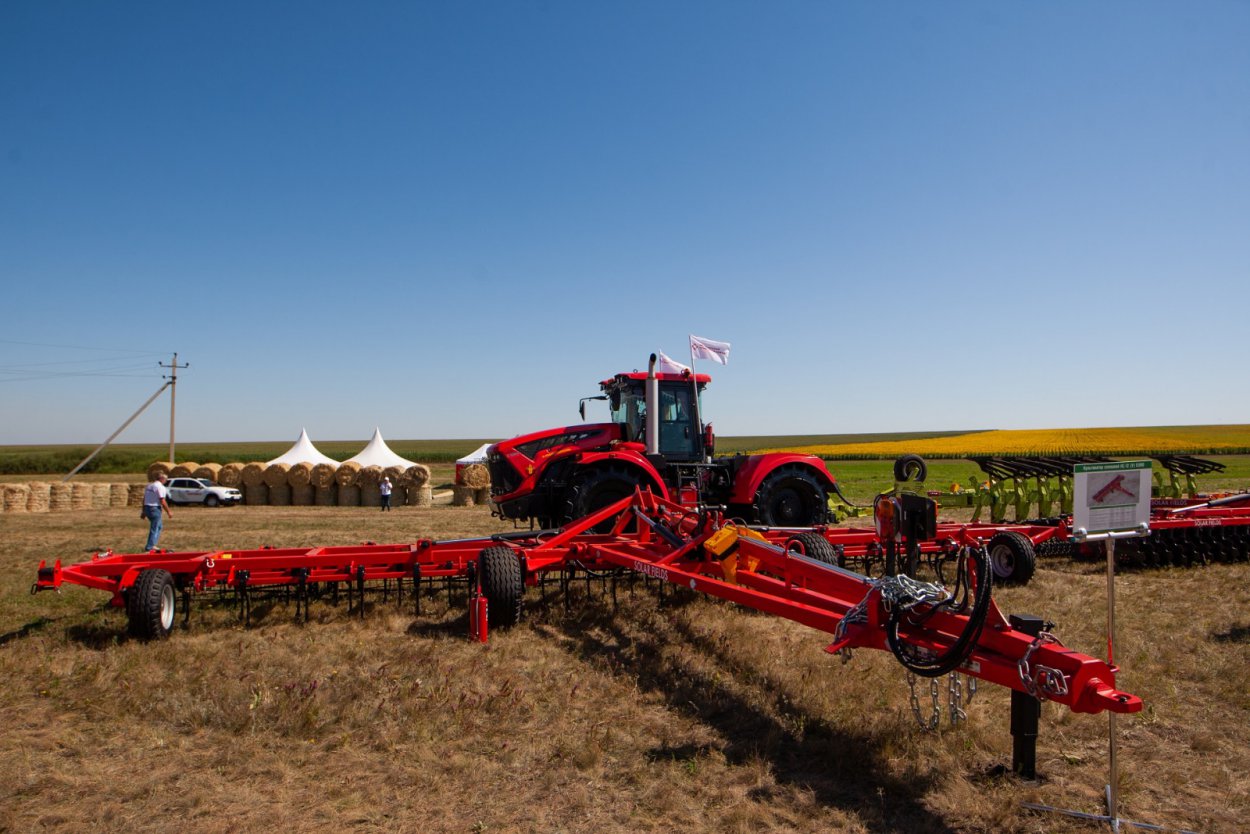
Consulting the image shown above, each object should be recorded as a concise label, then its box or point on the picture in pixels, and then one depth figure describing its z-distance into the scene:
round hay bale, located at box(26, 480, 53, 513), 22.62
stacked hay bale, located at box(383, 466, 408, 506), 24.19
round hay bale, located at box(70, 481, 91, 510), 23.92
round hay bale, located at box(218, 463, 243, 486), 25.70
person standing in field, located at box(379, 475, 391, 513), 22.37
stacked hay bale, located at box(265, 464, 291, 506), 25.06
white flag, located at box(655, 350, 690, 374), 9.65
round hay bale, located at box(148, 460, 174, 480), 25.67
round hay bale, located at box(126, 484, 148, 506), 25.52
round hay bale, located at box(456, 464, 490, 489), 23.95
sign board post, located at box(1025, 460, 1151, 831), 3.66
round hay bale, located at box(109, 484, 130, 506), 25.28
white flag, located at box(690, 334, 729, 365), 10.09
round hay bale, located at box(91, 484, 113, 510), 24.67
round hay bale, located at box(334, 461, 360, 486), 24.14
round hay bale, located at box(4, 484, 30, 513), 21.87
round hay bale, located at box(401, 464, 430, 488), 24.11
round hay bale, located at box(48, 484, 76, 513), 23.33
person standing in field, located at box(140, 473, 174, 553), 11.76
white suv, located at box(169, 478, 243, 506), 24.75
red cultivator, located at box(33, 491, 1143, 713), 3.25
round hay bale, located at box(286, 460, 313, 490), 24.58
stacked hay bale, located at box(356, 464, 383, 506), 23.84
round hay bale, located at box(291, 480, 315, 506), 24.70
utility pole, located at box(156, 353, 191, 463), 33.83
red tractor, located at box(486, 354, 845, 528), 8.77
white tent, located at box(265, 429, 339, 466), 27.36
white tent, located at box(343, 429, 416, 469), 26.64
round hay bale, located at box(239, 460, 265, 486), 25.36
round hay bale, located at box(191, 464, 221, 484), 25.92
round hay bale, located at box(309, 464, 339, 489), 24.34
